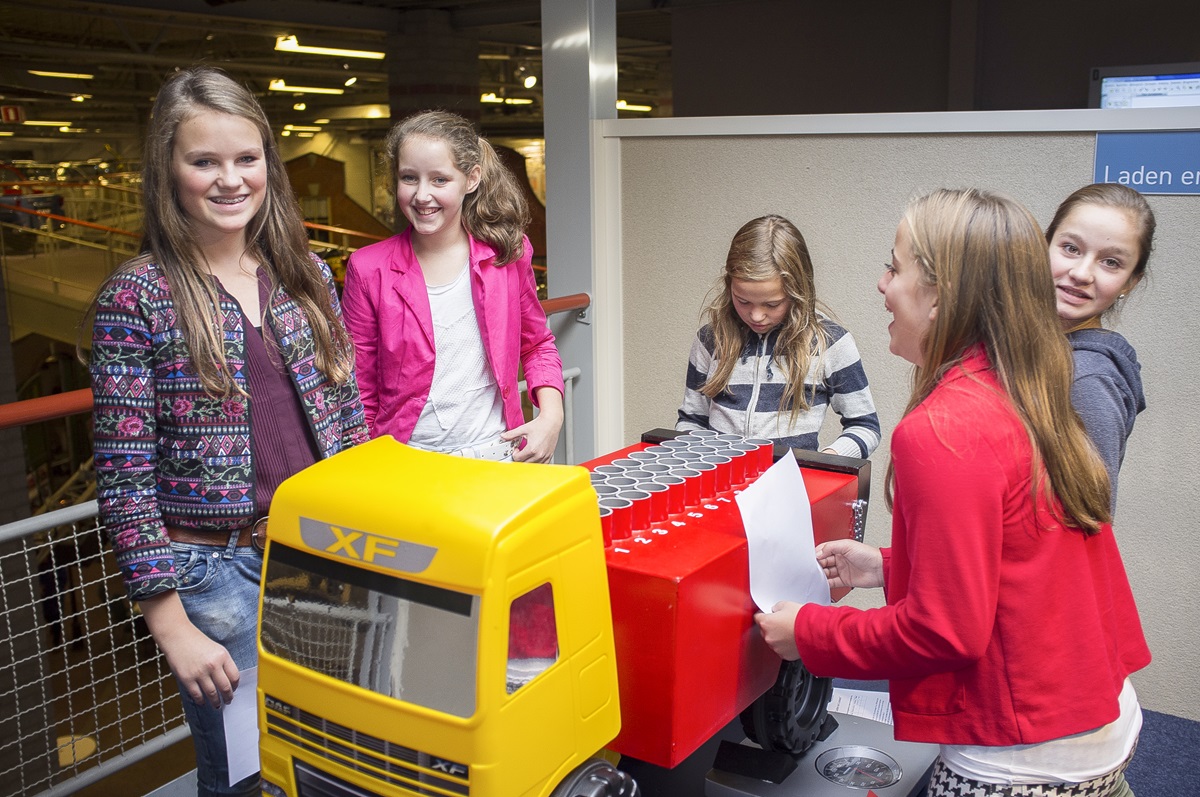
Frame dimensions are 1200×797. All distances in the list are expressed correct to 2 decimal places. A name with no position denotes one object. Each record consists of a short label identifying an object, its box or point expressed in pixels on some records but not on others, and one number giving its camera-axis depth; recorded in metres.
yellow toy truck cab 1.06
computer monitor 5.96
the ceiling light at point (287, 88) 15.89
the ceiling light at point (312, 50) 11.37
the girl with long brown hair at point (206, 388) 1.38
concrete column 3.66
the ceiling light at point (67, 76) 13.64
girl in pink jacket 2.11
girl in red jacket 1.22
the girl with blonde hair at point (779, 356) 2.29
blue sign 2.80
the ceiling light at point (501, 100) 16.98
